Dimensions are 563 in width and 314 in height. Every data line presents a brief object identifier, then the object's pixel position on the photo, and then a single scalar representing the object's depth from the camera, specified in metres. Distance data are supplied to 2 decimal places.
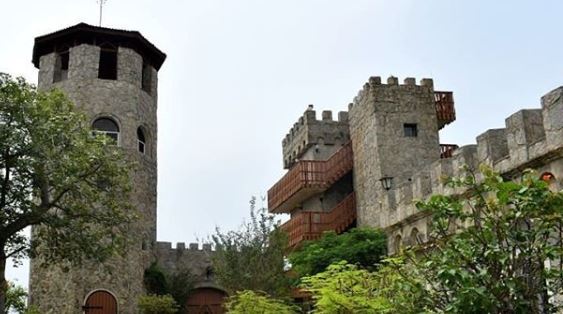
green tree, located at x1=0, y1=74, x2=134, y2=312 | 19.34
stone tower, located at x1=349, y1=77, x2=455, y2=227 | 26.12
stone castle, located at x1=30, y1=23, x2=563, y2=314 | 26.80
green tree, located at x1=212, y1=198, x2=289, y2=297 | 23.06
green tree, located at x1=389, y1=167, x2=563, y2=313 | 7.04
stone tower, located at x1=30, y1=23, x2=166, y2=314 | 29.66
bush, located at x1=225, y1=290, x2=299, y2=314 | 18.05
